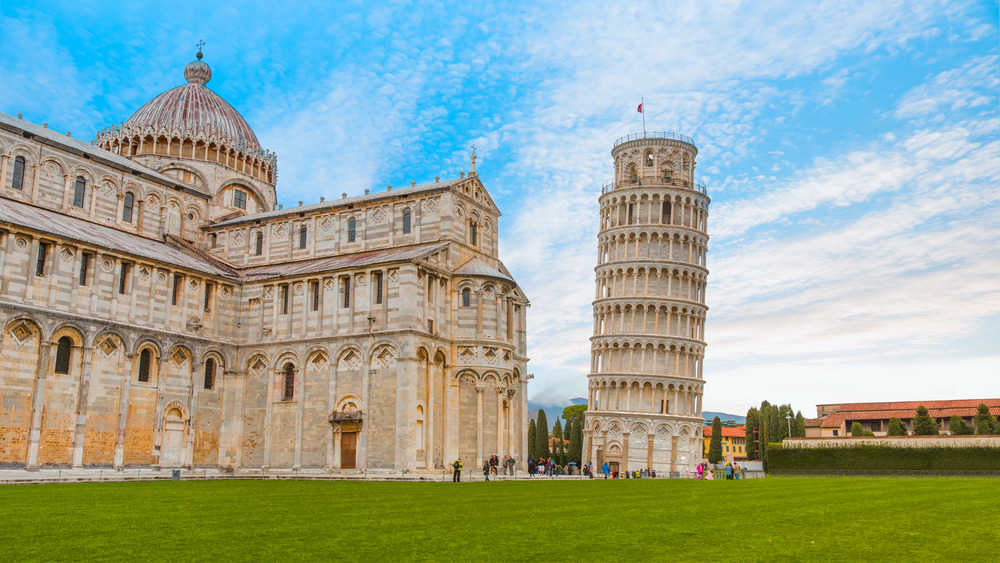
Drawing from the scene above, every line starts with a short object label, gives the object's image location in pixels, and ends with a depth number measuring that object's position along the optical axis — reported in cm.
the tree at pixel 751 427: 10538
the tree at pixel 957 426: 7750
